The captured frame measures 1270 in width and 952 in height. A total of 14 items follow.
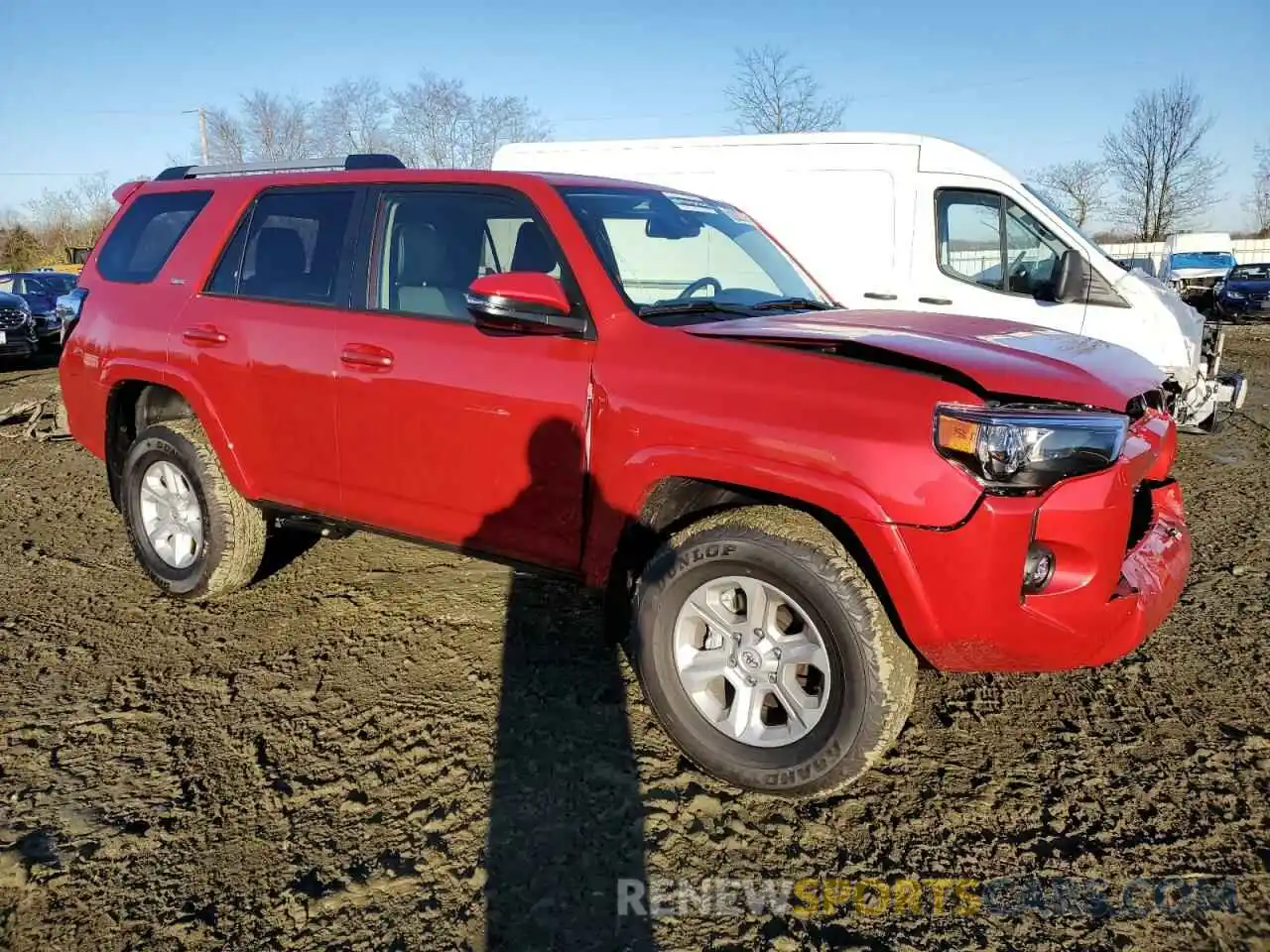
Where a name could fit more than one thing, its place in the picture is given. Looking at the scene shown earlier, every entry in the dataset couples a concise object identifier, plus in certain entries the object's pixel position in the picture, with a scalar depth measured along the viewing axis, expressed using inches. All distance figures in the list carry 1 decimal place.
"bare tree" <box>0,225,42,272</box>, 1585.9
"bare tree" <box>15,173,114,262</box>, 1747.0
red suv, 97.0
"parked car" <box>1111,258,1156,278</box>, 1210.8
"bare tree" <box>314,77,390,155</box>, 1370.9
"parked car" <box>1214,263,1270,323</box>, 877.2
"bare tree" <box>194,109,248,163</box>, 1668.3
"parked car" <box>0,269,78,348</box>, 636.1
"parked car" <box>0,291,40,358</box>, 547.2
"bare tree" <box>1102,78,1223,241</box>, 1681.8
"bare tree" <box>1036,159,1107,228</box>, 1742.1
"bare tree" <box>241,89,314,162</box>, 1521.0
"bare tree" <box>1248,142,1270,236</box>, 2038.6
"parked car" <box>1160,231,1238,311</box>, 993.6
